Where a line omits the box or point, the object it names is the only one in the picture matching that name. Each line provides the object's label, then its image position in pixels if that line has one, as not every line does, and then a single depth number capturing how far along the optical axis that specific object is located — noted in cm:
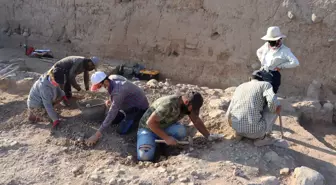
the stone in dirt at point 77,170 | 372
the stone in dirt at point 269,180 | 350
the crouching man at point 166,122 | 380
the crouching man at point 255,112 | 381
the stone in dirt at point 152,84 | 559
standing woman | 438
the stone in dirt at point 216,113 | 467
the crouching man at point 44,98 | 462
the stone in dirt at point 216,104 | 493
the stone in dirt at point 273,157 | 377
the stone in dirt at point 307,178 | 349
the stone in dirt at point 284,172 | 363
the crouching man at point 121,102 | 422
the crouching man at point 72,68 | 486
